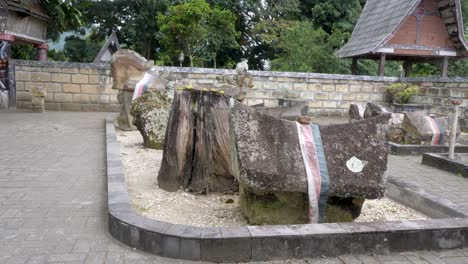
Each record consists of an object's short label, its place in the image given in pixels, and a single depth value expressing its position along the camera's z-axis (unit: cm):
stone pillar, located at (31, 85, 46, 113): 1127
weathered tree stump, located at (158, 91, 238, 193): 438
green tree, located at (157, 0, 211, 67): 1773
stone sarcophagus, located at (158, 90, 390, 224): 311
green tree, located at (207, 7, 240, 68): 2000
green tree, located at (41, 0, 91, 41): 1477
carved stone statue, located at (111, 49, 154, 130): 886
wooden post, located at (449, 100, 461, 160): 644
